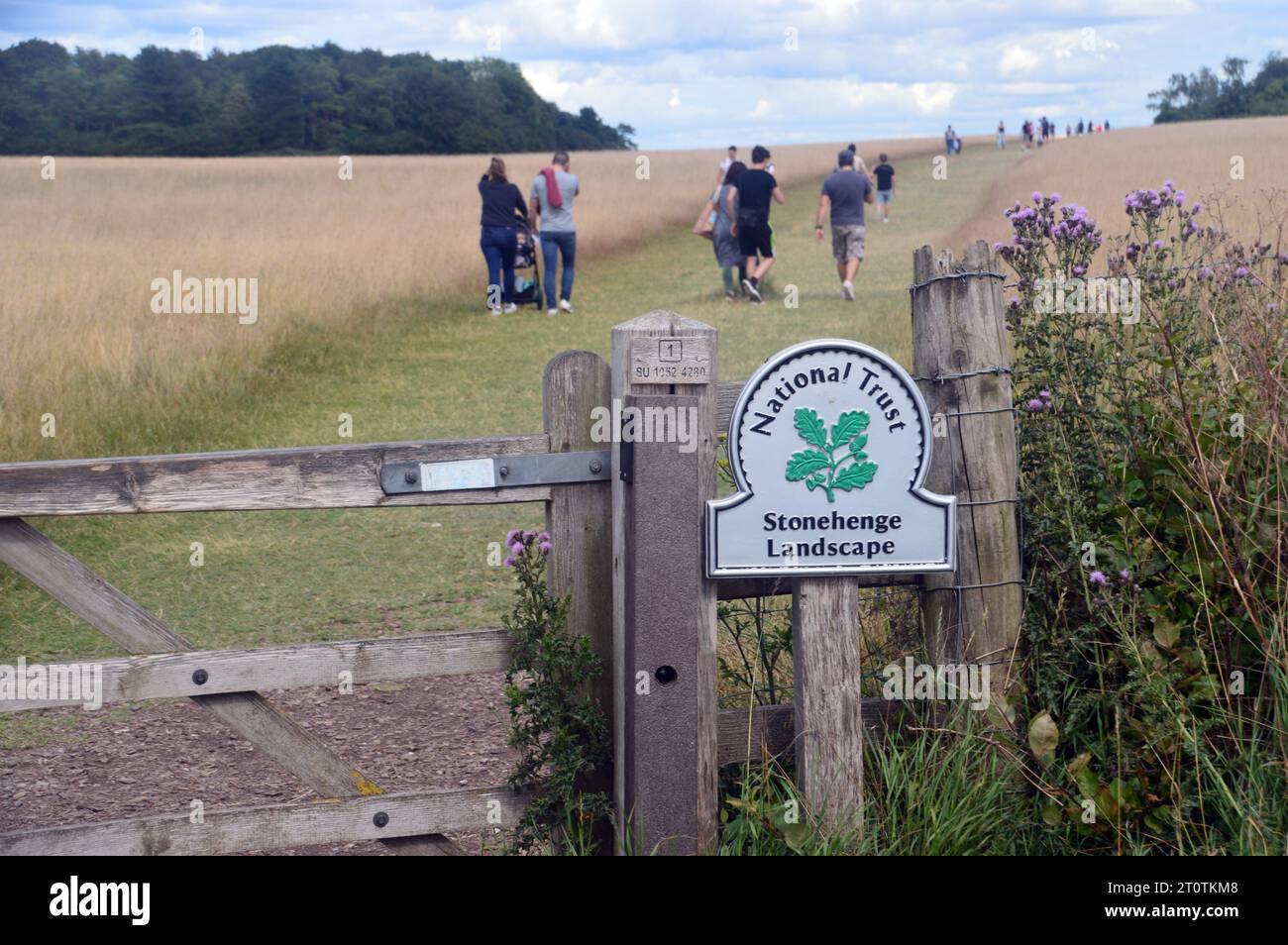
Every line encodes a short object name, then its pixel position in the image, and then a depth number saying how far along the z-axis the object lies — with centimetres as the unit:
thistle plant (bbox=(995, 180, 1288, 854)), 337
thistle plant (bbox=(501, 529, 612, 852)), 343
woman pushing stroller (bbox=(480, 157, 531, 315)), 1542
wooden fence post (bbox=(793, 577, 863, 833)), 338
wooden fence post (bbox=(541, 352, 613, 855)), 345
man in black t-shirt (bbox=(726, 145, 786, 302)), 1584
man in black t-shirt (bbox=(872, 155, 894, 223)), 2998
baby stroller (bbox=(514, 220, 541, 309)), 1620
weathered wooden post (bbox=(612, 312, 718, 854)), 326
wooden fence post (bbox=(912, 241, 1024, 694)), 364
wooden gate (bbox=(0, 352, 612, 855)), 328
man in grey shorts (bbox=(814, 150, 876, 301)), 1656
